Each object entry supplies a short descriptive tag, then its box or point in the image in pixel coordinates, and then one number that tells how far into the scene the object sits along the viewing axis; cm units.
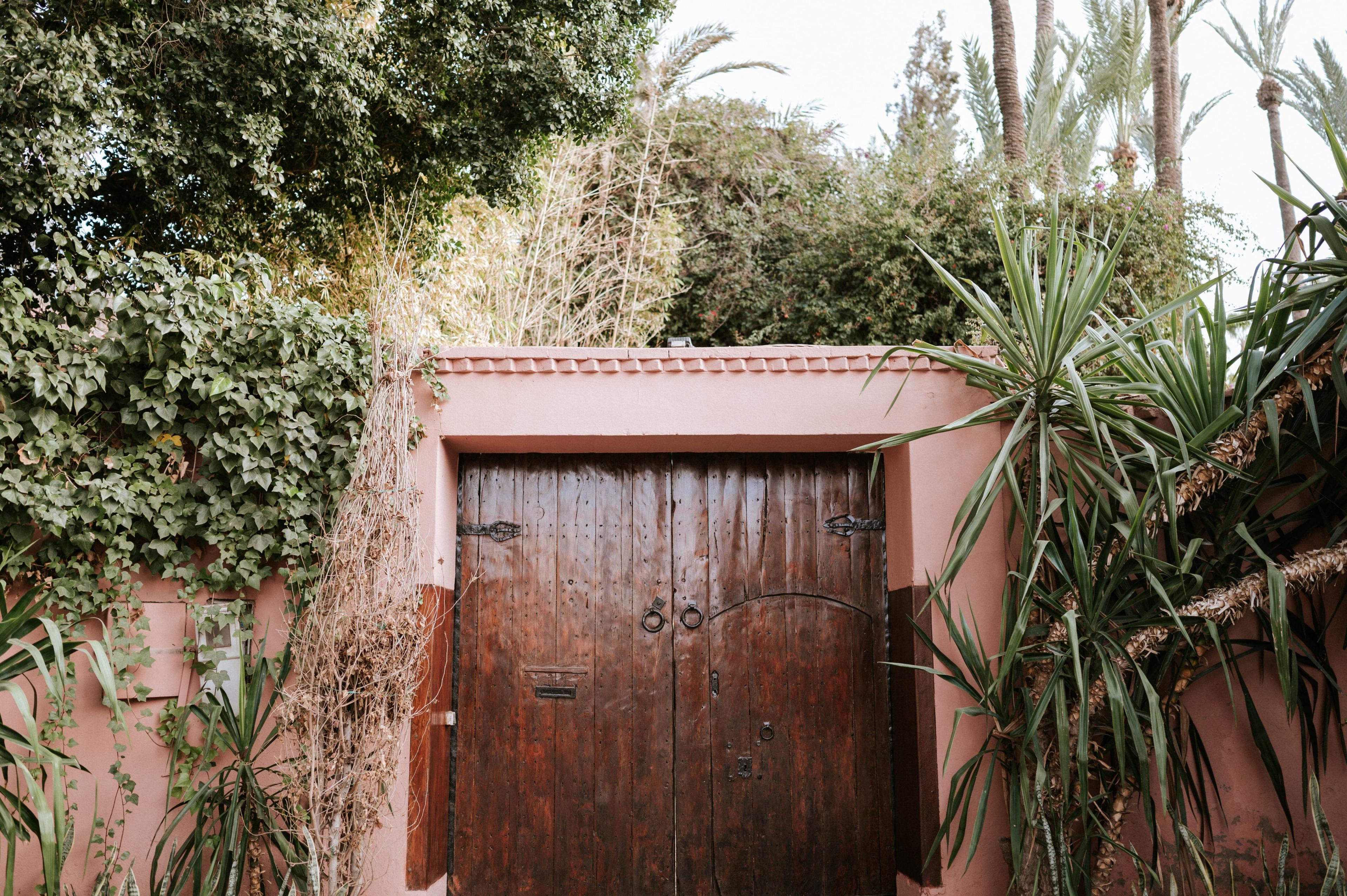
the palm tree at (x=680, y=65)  1010
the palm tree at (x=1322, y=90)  1121
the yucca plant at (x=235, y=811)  315
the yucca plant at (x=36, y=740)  258
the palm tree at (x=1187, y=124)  1273
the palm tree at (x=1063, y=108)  1120
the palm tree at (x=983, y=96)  1136
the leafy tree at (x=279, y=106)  409
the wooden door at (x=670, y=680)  393
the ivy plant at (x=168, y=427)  337
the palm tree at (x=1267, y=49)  1170
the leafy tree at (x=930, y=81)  1465
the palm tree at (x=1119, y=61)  1084
